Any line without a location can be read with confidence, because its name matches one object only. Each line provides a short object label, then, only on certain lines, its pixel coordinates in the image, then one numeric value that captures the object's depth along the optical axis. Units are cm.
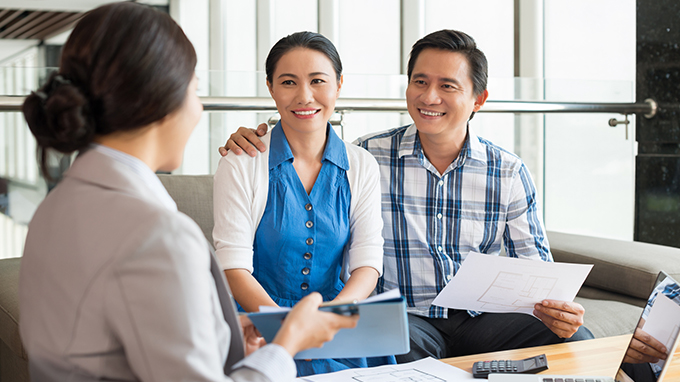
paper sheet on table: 114
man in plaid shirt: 180
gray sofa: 180
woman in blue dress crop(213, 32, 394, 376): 151
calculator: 119
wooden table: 125
